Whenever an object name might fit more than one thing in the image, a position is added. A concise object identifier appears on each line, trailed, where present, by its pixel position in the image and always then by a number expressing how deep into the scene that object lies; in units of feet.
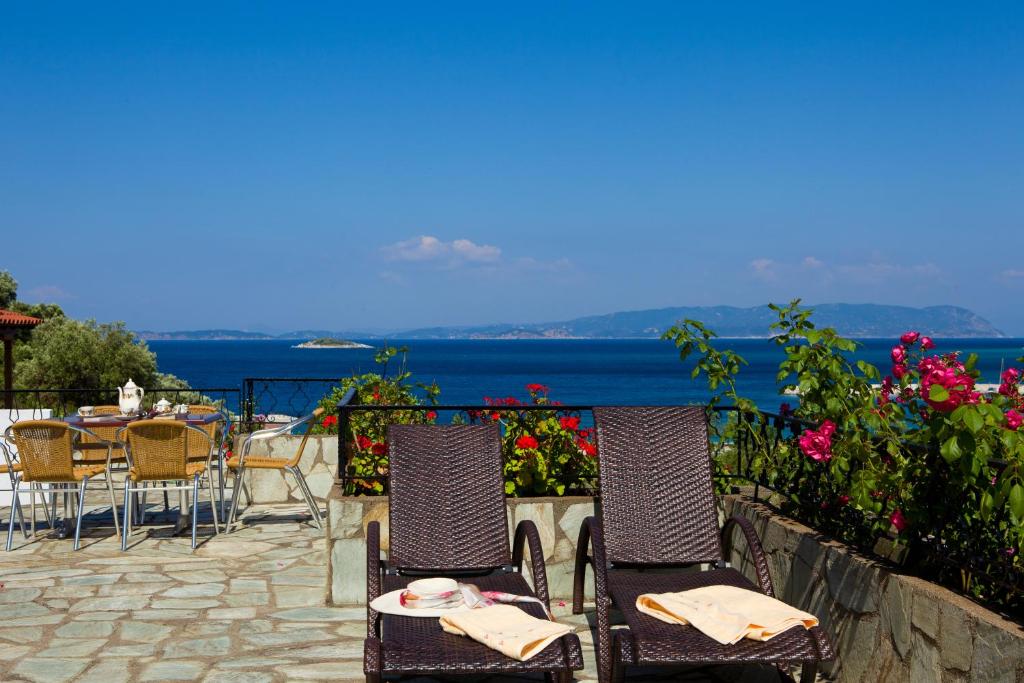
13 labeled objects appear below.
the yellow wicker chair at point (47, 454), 20.40
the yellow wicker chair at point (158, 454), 20.33
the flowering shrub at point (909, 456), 9.37
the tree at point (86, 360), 66.85
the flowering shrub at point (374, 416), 17.11
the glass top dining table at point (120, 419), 21.94
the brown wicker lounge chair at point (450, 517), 13.37
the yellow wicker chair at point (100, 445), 23.47
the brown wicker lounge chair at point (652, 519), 12.69
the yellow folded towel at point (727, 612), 10.83
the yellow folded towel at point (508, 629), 10.52
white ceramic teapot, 23.45
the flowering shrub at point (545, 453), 17.25
